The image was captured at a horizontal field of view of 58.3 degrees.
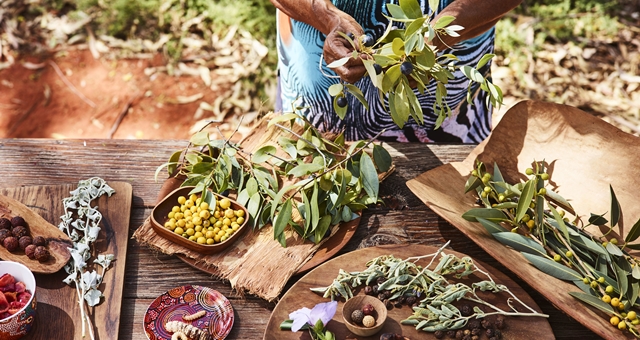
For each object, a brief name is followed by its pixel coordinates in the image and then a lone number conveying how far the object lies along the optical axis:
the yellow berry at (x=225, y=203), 1.46
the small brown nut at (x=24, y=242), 1.33
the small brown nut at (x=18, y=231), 1.35
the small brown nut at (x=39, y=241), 1.34
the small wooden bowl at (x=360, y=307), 1.20
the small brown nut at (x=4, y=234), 1.34
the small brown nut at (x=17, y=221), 1.37
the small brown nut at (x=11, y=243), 1.32
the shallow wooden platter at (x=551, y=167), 1.37
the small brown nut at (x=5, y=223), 1.36
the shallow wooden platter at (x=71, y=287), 1.23
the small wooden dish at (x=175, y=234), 1.37
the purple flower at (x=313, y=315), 1.19
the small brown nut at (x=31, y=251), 1.31
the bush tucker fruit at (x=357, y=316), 1.22
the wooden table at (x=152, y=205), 1.30
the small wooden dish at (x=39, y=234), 1.31
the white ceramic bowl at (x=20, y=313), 1.13
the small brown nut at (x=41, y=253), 1.30
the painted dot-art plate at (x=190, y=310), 1.23
